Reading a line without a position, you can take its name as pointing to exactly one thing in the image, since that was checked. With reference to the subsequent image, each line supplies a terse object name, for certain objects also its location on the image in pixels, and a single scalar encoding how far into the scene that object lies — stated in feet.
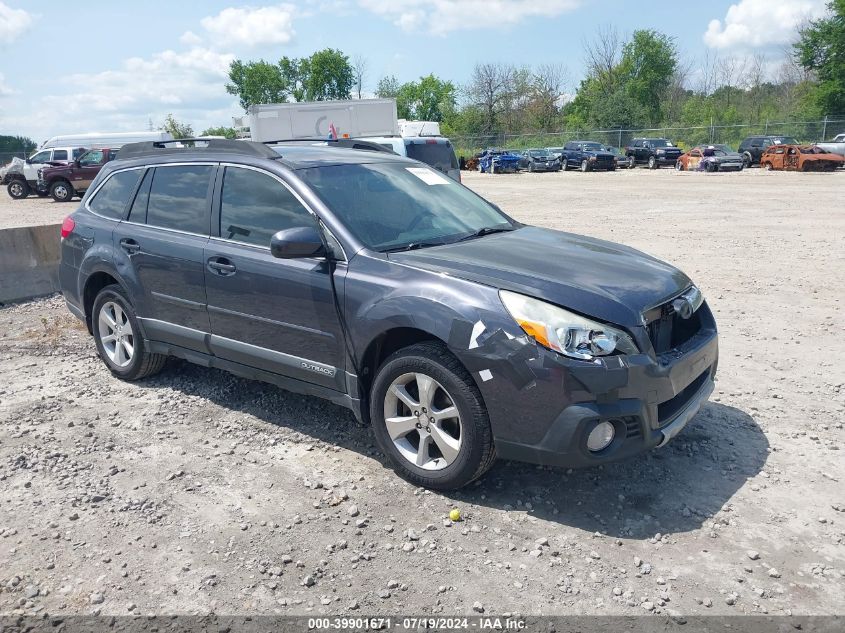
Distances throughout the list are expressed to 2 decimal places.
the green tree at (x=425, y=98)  304.91
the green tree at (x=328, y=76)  323.98
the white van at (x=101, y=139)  99.04
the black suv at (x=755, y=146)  117.10
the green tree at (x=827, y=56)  159.43
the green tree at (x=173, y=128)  192.78
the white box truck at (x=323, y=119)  83.10
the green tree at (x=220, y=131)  240.28
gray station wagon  11.16
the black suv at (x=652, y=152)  129.49
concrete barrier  28.09
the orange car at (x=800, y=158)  104.37
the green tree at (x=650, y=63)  247.50
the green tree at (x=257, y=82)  326.65
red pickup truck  82.38
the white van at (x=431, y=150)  49.88
